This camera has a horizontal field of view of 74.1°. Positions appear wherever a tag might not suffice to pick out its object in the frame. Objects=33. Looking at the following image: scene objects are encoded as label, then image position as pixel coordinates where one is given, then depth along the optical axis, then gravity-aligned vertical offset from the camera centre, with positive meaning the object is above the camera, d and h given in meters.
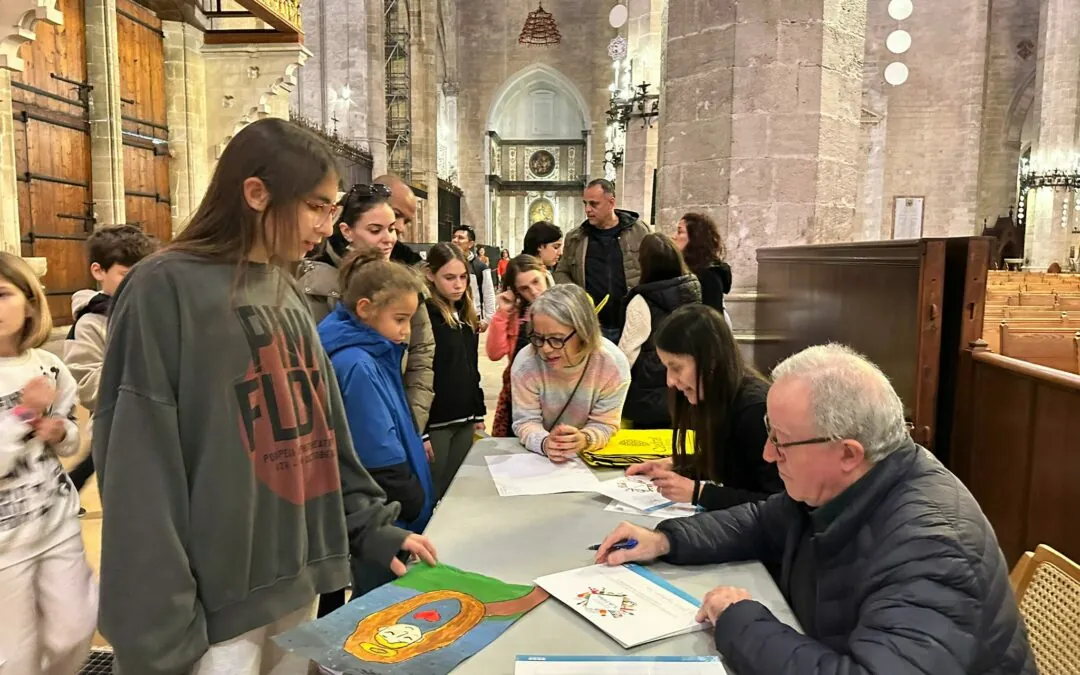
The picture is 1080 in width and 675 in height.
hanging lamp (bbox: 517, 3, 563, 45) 20.81 +6.96
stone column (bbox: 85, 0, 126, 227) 6.29 +1.29
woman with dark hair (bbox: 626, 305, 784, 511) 1.96 -0.37
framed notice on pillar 18.22 +1.44
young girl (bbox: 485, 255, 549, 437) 3.32 -0.23
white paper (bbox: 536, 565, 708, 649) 1.32 -0.66
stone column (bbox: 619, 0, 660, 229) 10.91 +2.36
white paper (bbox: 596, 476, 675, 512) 2.00 -0.65
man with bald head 3.26 +0.28
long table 1.27 -0.67
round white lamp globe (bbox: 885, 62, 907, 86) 18.01 +5.02
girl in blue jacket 2.01 -0.31
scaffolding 16.81 +3.74
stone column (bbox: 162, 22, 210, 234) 7.48 +1.55
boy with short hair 2.75 -0.17
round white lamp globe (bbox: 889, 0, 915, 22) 16.98 +6.28
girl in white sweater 1.77 -0.66
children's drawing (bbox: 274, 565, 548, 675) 1.21 -0.66
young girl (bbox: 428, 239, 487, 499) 2.97 -0.45
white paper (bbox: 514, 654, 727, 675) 1.17 -0.66
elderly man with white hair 1.09 -0.47
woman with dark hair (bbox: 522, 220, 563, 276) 4.37 +0.16
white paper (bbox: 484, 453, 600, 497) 2.12 -0.65
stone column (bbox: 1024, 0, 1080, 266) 15.16 +3.72
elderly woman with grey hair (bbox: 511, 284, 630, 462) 2.48 -0.40
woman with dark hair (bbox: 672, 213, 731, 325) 3.95 +0.09
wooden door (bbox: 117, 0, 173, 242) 6.89 +1.44
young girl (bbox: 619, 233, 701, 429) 3.38 -0.22
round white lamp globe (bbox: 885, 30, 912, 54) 17.81 +5.76
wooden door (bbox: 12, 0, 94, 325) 5.71 +0.89
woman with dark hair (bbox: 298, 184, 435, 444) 2.68 -0.01
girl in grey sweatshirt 1.18 -0.31
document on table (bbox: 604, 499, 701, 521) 1.91 -0.65
